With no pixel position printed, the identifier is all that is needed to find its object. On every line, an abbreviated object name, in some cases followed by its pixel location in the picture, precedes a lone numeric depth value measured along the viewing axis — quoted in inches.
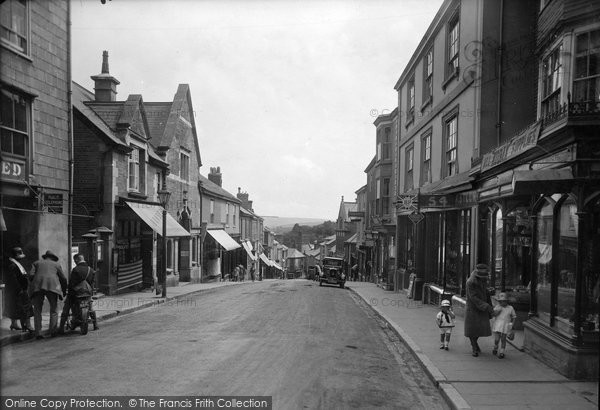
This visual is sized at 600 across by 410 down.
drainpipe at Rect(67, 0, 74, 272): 549.6
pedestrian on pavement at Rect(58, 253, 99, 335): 411.2
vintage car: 1175.6
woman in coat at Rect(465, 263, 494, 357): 343.0
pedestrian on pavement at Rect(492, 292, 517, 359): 340.2
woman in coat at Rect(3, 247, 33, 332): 386.3
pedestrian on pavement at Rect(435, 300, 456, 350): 360.2
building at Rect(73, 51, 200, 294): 709.3
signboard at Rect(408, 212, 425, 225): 616.1
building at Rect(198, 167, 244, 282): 1248.9
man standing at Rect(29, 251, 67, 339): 391.2
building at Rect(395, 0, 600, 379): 292.2
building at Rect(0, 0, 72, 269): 455.5
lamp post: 714.8
